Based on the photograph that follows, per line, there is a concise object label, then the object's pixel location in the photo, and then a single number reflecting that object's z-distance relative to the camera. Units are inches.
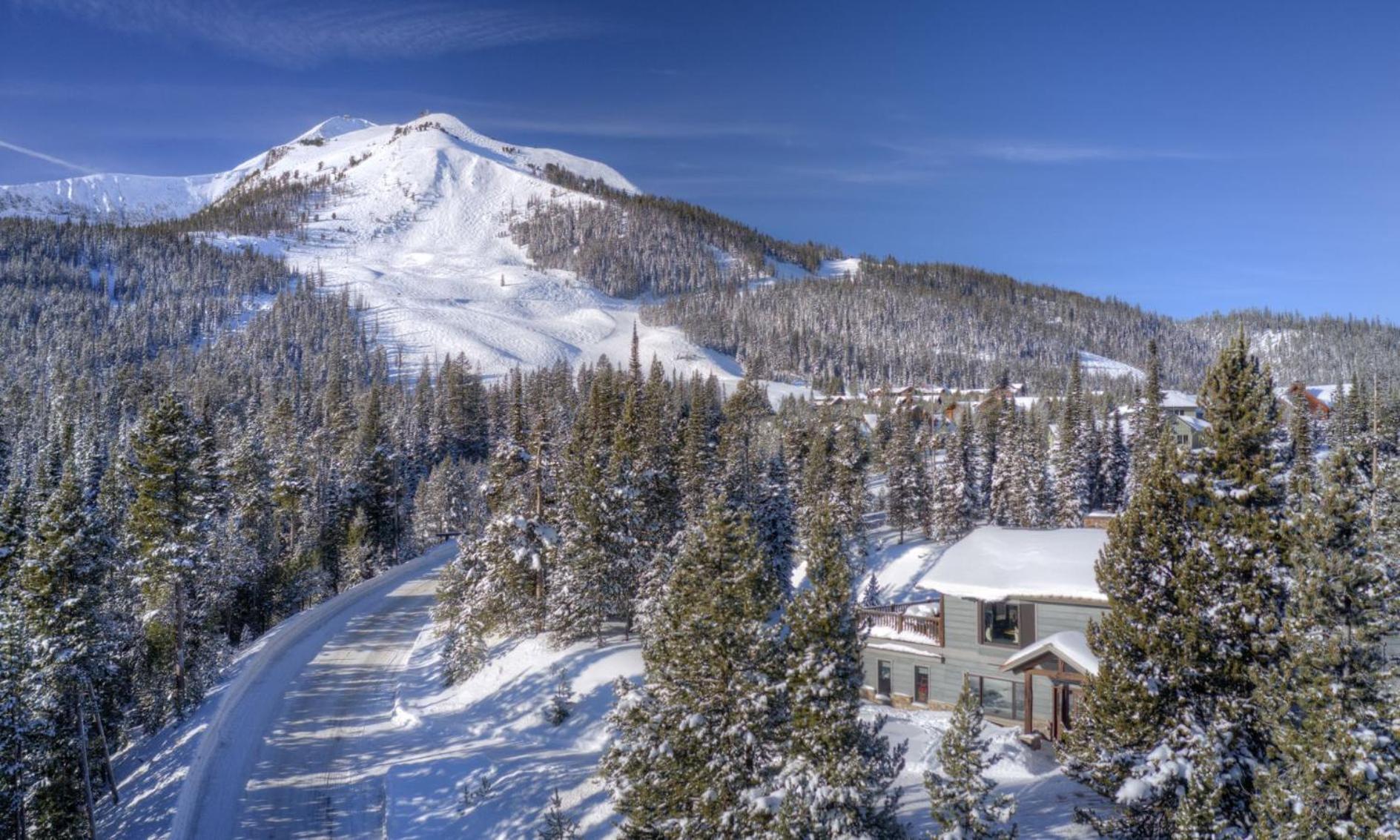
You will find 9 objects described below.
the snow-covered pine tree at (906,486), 2556.6
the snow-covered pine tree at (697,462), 1616.6
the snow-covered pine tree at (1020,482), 2337.6
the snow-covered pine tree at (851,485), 2182.2
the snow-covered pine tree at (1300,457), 585.0
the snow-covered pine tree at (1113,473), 2659.9
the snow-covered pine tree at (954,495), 2389.3
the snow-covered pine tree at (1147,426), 2204.7
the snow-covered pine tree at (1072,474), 2314.2
